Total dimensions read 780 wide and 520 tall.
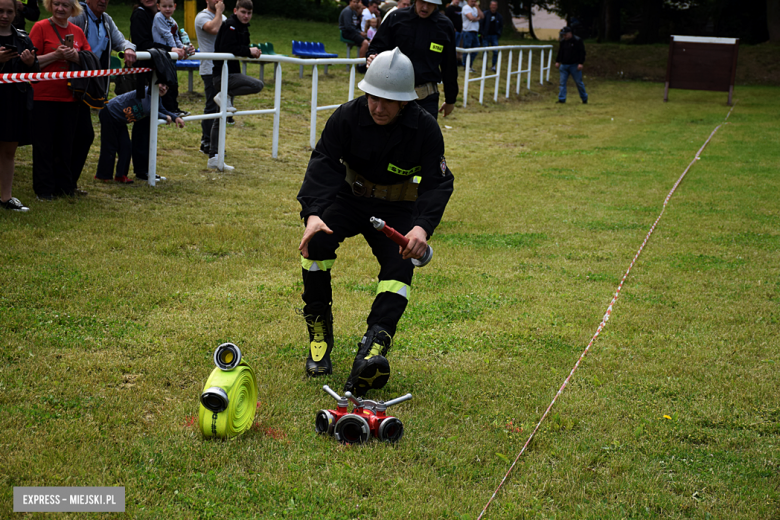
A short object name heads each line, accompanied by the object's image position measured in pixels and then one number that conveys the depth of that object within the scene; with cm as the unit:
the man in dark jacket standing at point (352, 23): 1753
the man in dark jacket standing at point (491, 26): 2450
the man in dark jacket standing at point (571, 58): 2352
